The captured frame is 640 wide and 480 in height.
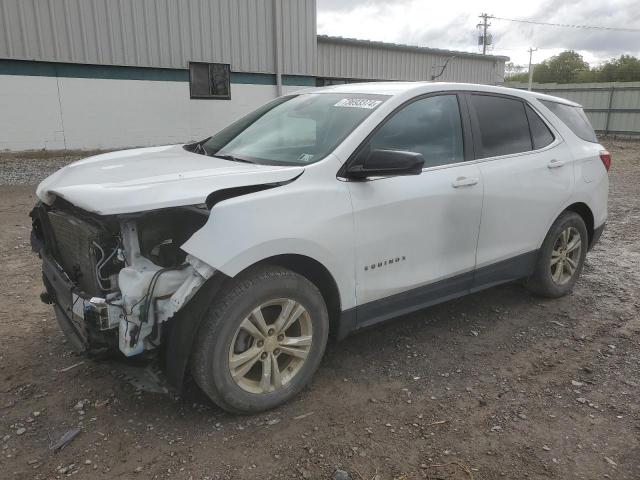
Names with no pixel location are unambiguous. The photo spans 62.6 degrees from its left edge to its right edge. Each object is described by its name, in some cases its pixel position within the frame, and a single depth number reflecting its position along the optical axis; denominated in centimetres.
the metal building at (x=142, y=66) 1184
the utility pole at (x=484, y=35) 4788
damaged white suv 254
